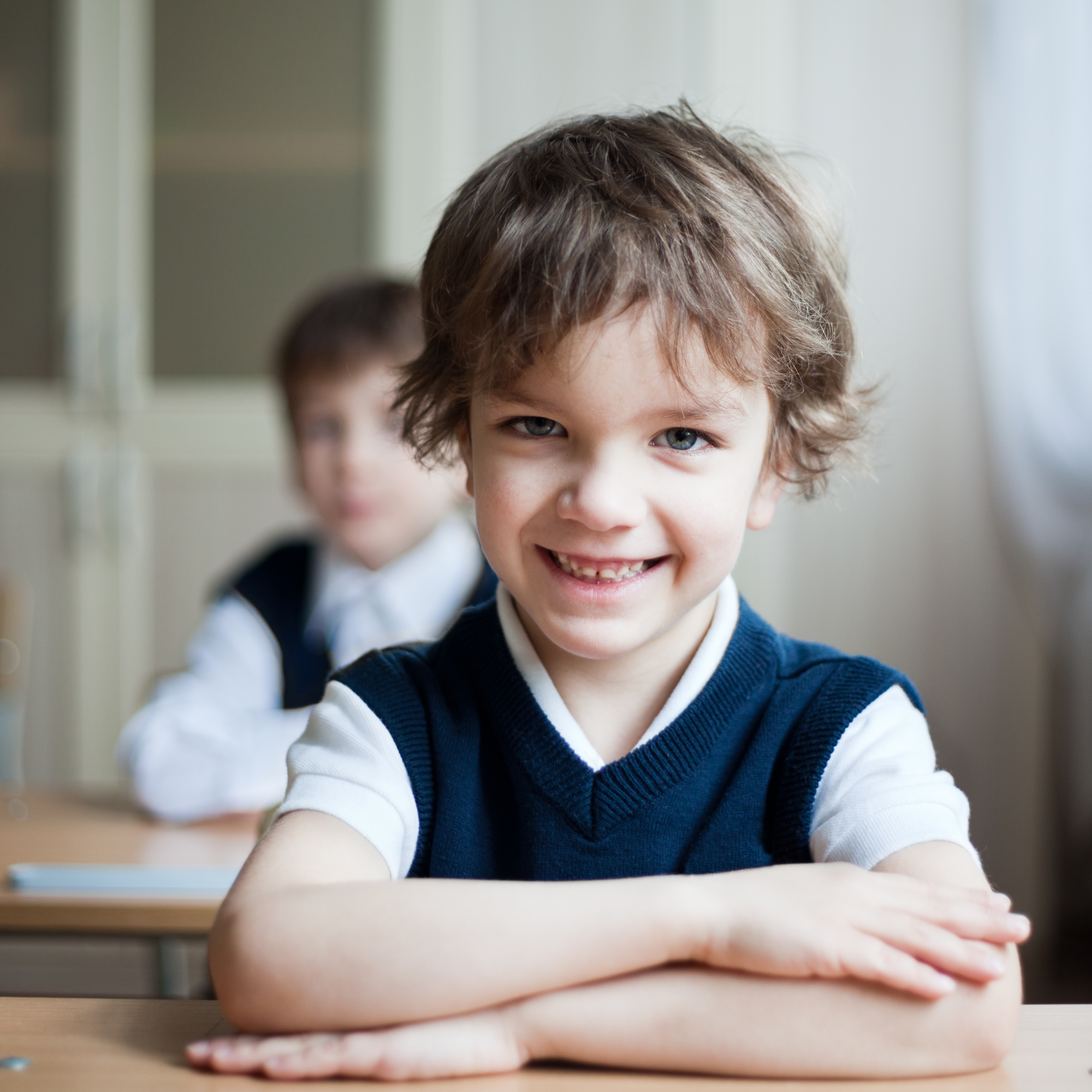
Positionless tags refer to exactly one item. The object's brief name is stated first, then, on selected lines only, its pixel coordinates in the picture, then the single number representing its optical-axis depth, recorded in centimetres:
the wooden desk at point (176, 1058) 58
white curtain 238
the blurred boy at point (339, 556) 174
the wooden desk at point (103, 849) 104
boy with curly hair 60
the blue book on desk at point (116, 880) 108
